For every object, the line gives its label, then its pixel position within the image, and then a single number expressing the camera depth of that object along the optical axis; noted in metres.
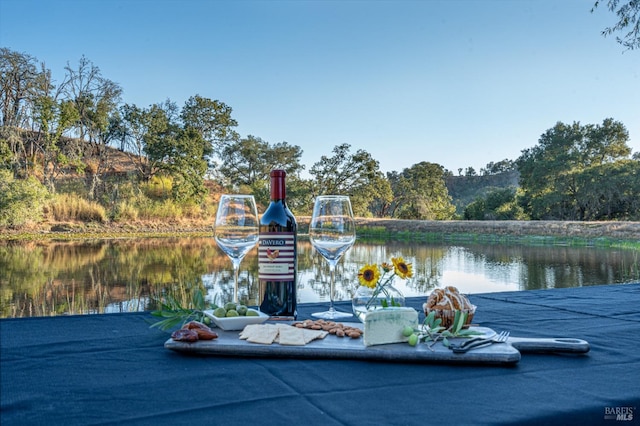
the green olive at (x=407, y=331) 0.63
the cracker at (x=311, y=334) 0.65
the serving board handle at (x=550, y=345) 0.63
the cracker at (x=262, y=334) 0.63
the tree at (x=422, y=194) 21.05
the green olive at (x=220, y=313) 0.75
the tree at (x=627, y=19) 4.46
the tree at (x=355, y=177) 18.59
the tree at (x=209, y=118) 16.58
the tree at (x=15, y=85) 14.62
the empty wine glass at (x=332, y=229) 0.92
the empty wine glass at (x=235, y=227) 0.88
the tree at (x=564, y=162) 17.62
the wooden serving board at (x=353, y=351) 0.59
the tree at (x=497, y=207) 19.00
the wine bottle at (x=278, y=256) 0.84
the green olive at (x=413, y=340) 0.62
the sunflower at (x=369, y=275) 0.81
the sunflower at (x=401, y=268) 0.78
